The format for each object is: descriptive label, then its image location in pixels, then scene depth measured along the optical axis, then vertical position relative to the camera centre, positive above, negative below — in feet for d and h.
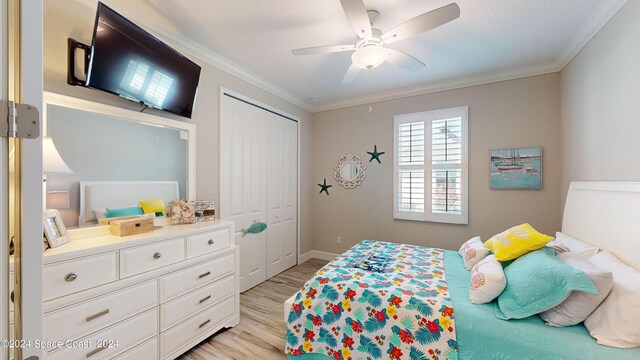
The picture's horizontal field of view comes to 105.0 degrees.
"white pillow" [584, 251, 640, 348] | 3.61 -2.07
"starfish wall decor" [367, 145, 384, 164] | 11.91 +1.27
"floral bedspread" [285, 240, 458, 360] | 4.63 -2.79
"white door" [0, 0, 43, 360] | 2.02 +0.01
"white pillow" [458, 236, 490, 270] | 6.59 -2.02
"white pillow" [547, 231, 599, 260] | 5.55 -1.59
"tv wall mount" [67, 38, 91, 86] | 5.18 +2.47
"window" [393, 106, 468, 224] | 10.22 +0.61
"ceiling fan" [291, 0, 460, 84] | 4.82 +3.32
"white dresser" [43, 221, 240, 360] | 4.20 -2.34
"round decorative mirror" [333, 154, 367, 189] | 12.40 +0.47
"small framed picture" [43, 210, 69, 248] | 4.37 -0.94
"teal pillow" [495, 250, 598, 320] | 4.05 -1.85
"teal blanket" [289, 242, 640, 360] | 3.70 -2.57
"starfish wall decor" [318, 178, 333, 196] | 13.41 -0.34
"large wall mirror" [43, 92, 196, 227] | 5.08 +0.80
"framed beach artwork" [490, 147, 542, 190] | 8.96 +0.46
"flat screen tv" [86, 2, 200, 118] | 5.08 +2.70
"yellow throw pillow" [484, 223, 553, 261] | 5.43 -1.43
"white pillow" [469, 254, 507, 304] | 4.78 -2.06
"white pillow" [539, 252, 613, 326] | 3.98 -2.04
